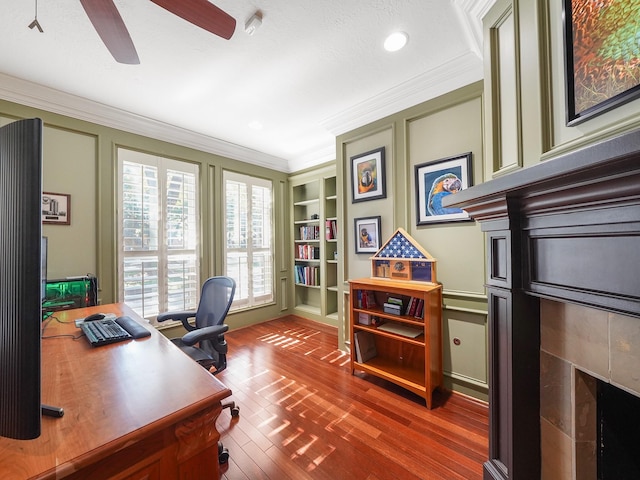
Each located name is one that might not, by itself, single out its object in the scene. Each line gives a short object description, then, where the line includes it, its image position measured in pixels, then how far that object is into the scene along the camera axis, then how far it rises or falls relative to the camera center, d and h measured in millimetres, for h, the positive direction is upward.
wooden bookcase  1962 -786
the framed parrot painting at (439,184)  2027 +499
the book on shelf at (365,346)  2408 -1010
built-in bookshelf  3871 +3
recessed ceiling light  1715 +1425
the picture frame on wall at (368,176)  2547 +719
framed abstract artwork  715 +574
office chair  1686 -599
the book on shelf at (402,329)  2105 -763
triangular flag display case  2211 -166
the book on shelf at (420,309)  2123 -568
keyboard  1372 -506
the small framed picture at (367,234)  2586 +102
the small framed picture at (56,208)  2342 +374
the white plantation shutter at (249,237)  3697 +117
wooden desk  633 -526
